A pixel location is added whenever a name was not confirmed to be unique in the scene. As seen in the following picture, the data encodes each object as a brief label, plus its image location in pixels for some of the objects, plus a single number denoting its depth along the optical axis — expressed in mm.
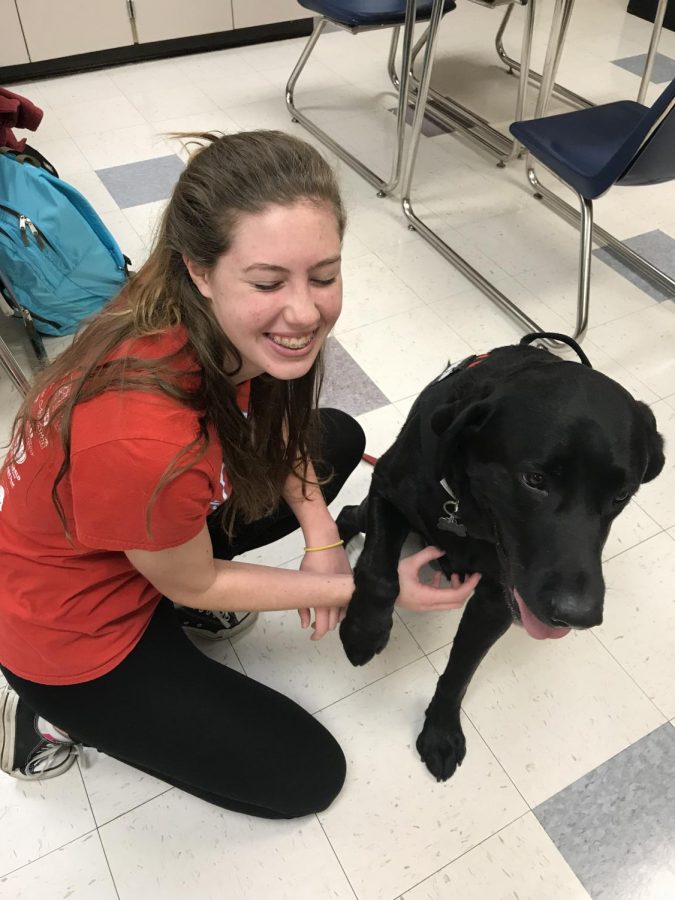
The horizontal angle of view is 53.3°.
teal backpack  1678
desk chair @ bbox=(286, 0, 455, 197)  2211
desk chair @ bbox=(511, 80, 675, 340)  1559
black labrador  786
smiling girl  745
